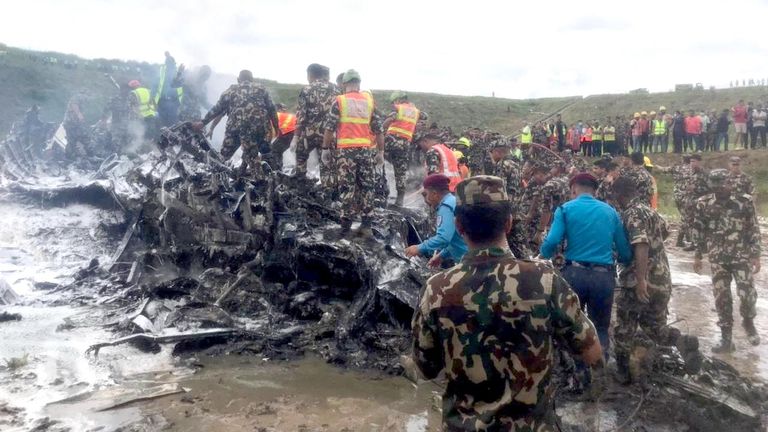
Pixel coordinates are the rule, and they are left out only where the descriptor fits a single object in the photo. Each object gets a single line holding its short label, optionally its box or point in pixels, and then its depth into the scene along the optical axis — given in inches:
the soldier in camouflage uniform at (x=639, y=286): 182.5
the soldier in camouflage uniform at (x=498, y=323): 82.6
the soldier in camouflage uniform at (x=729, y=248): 235.6
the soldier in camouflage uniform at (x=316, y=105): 279.7
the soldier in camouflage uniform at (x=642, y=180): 265.4
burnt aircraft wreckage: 178.1
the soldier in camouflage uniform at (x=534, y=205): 286.0
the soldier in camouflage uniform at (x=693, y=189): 402.6
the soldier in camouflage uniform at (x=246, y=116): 309.3
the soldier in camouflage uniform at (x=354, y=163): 251.1
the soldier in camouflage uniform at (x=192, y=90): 485.7
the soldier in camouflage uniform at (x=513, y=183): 287.9
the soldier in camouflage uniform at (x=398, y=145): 362.6
